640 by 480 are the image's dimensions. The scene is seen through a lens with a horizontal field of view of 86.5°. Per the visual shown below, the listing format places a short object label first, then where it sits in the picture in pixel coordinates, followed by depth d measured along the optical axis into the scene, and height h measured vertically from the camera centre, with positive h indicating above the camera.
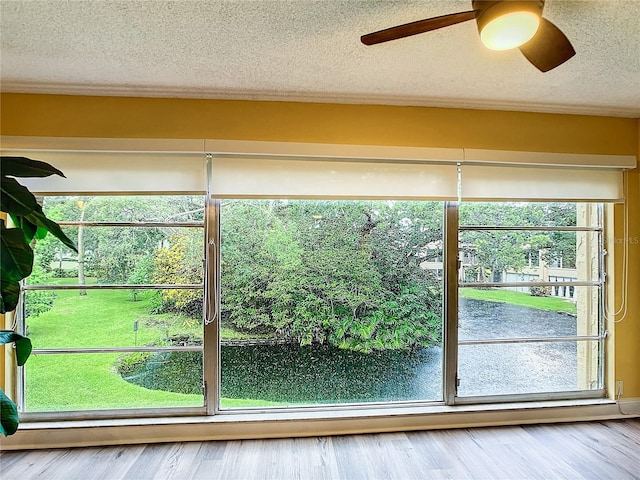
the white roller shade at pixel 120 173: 2.34 +0.50
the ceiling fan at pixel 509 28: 1.23 +0.85
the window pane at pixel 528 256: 2.77 -0.09
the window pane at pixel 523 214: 2.76 +0.25
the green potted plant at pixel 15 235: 1.63 +0.04
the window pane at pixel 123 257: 2.51 -0.10
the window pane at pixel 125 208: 2.49 +0.26
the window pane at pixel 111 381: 2.48 -1.03
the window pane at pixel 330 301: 2.61 -0.45
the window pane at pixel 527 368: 2.76 -1.02
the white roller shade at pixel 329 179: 2.44 +0.48
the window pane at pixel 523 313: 2.77 -0.57
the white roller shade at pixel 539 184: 2.61 +0.48
